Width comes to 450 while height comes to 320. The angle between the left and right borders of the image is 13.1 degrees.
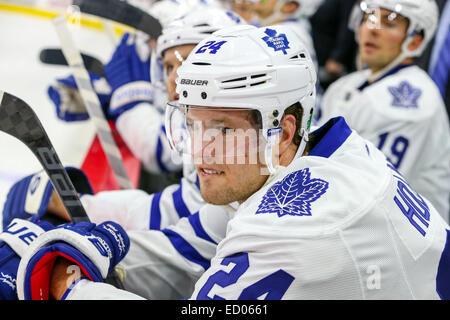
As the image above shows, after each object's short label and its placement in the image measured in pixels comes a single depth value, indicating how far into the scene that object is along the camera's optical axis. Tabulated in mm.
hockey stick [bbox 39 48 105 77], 4326
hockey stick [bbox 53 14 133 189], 3982
